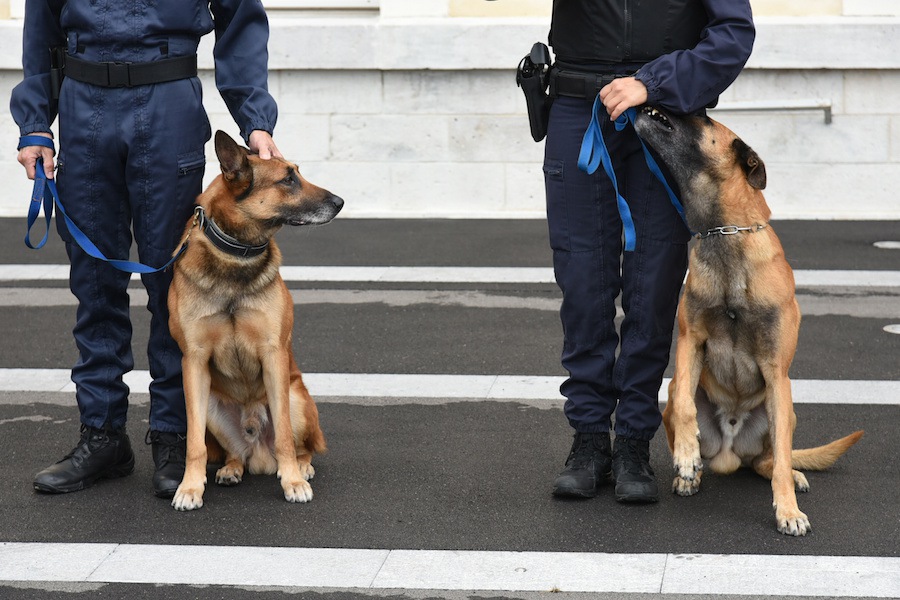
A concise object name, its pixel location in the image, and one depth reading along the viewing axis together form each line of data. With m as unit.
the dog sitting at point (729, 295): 8.12
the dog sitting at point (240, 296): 8.57
